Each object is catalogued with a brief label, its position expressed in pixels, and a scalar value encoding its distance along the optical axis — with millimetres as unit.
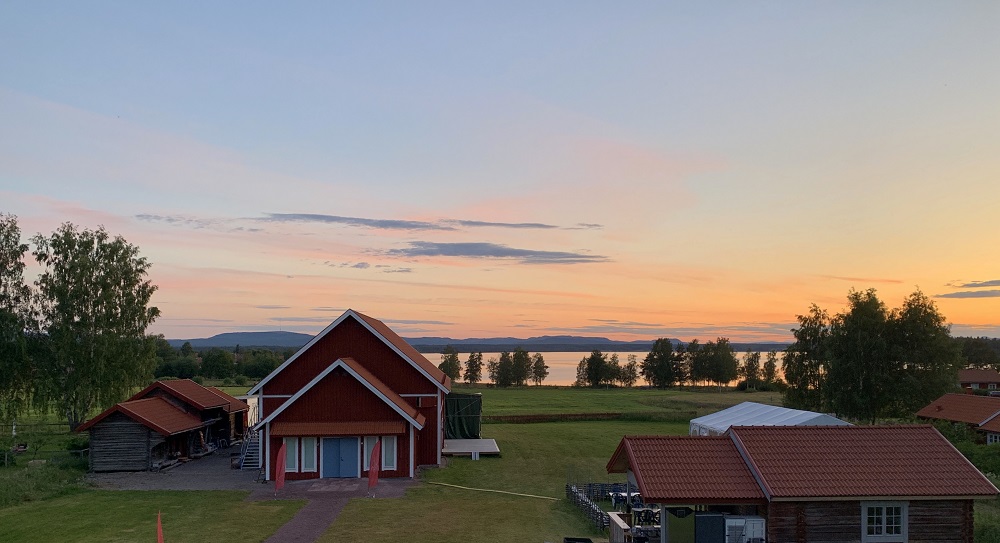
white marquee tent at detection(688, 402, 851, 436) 30016
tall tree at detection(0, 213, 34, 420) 38875
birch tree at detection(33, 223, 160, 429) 40812
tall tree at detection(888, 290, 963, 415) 50500
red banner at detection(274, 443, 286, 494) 26141
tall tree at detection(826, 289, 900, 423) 50625
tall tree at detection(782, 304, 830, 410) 54875
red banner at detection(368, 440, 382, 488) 26609
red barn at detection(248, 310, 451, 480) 30234
